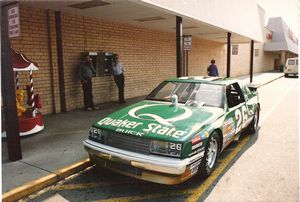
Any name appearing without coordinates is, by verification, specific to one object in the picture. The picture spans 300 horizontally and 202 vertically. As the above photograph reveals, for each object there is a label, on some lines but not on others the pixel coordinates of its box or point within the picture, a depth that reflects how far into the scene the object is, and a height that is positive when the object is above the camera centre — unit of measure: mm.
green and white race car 3621 -965
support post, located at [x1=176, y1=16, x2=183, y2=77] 9109 +788
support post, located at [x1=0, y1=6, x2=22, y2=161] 4586 -482
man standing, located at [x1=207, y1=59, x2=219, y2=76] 13429 -279
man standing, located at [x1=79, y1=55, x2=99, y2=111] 8914 -395
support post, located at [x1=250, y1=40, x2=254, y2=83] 19745 -2
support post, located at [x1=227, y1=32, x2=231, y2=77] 15470 +781
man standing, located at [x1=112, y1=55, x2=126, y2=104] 10359 -333
